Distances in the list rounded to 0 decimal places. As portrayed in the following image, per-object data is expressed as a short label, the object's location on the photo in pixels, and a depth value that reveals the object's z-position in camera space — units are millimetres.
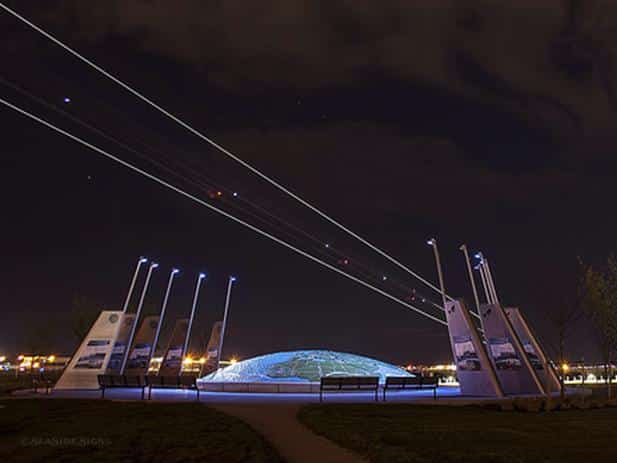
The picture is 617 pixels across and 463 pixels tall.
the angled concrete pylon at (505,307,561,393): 30986
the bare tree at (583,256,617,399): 30859
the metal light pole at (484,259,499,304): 36594
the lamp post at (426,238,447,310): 32969
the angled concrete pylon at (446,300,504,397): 27891
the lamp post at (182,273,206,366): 44478
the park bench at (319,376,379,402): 25703
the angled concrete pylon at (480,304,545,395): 29531
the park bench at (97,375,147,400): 28109
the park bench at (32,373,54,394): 31425
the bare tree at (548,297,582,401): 28875
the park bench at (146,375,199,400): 26797
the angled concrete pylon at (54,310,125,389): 33500
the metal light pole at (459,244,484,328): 33312
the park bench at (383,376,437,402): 27969
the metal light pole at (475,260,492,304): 37338
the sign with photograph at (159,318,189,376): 40406
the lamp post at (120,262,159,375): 36406
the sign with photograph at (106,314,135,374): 35453
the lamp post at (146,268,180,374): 38450
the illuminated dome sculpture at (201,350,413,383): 35188
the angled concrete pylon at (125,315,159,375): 38438
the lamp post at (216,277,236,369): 46156
